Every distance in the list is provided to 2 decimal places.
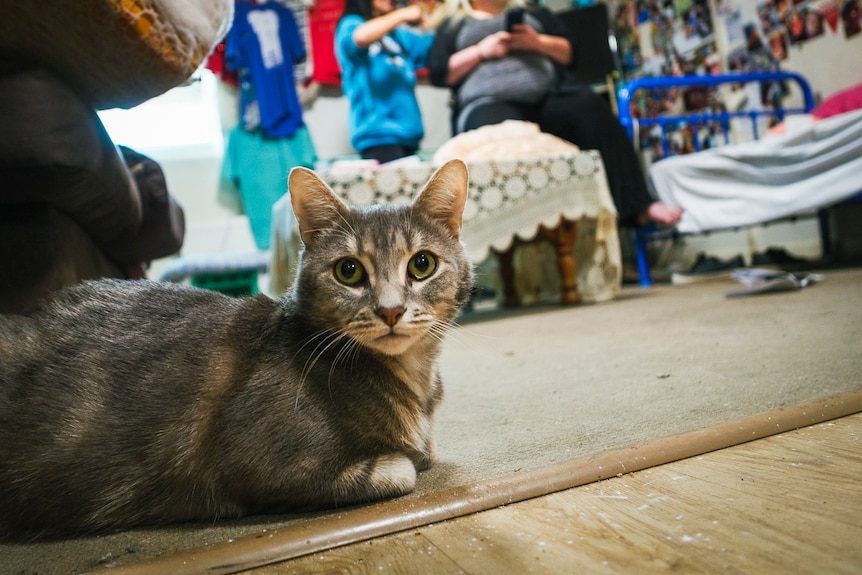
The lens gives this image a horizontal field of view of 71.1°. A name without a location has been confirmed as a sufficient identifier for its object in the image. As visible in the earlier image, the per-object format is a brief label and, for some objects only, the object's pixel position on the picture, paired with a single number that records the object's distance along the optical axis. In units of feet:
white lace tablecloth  7.61
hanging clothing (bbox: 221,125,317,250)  14.26
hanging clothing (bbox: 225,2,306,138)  13.74
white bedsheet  8.36
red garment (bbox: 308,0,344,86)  14.62
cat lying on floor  2.38
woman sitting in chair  9.76
